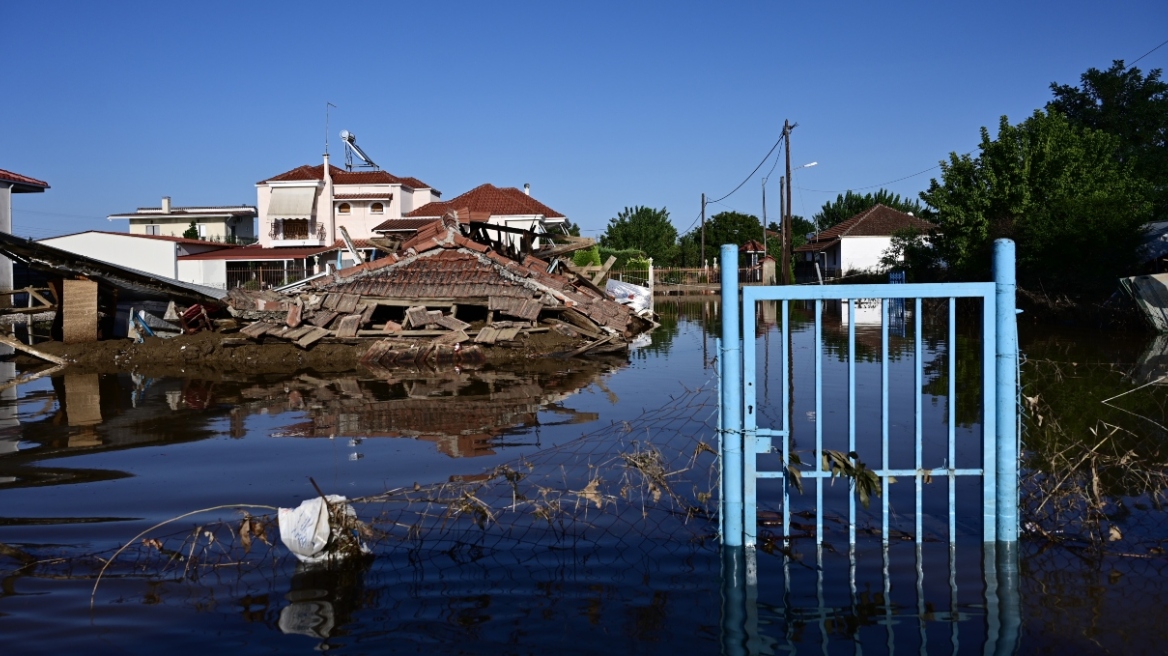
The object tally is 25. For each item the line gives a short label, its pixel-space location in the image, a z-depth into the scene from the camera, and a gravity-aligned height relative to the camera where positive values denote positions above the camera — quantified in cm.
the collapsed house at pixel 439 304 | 1883 +20
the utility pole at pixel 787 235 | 3838 +326
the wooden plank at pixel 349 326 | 1897 -25
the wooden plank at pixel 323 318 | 1928 -8
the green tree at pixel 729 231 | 6600 +590
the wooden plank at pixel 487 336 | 1833 -48
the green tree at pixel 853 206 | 6912 +803
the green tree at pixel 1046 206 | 2466 +316
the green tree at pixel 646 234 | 6062 +530
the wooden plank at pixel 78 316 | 1952 +3
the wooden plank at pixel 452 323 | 1909 -22
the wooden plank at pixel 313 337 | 1842 -46
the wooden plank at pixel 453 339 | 1836 -53
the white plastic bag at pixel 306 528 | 502 -119
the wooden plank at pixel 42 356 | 1740 -74
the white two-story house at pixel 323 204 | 5122 +641
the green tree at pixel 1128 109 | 4297 +958
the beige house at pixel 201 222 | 5691 +609
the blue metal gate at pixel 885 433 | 471 -68
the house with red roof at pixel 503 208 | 4941 +591
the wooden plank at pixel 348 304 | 1958 +22
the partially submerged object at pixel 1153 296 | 1973 +17
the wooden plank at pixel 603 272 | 2594 +114
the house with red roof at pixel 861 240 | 5091 +391
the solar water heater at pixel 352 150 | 5584 +1033
